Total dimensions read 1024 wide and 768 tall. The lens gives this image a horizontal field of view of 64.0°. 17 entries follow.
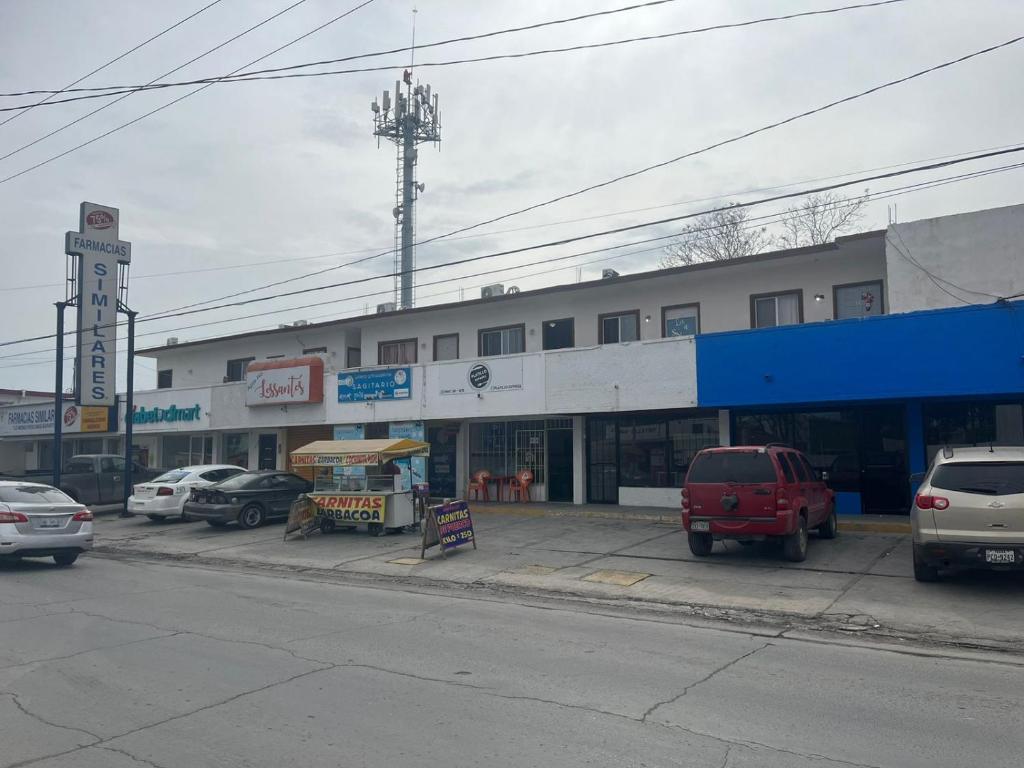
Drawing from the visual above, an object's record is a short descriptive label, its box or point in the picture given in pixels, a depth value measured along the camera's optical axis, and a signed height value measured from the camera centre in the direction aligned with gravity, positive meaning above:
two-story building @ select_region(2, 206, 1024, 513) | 17.22 +1.66
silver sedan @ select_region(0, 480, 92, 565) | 14.31 -1.49
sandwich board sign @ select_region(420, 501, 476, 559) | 15.95 -1.75
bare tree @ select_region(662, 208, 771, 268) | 36.62 +8.94
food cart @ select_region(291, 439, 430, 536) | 19.23 -1.20
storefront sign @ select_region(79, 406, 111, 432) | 32.19 +0.77
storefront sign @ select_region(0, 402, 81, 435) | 35.94 +0.99
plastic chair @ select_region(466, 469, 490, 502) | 25.08 -1.39
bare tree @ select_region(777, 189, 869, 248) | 34.19 +8.84
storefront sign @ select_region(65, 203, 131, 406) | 28.48 +5.13
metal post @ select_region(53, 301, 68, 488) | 24.89 +0.81
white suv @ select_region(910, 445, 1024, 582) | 10.52 -1.00
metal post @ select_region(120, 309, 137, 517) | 25.28 +1.62
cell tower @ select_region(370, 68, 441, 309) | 54.34 +22.15
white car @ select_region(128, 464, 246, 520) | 23.12 -1.53
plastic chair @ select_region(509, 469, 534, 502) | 24.28 -1.40
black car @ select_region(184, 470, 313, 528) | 21.33 -1.60
